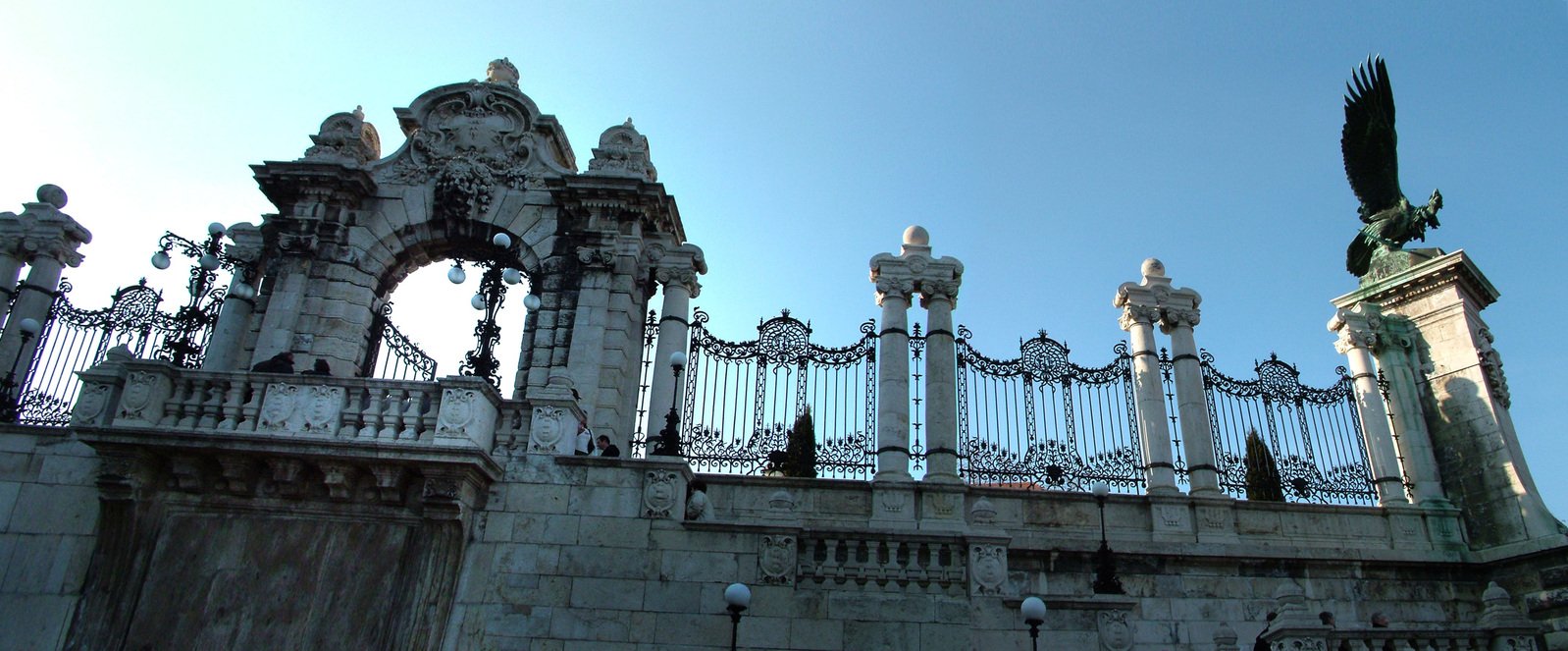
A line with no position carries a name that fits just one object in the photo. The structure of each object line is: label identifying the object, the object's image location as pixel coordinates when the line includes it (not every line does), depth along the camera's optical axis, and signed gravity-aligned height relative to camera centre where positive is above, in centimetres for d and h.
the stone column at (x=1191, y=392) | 1636 +522
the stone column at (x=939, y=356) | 1555 +540
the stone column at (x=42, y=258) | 1748 +712
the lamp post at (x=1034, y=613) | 1091 +104
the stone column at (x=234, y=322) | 1535 +527
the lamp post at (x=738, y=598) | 1043 +103
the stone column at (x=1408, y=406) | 1725 +543
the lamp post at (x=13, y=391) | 1609 +436
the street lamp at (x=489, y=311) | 1295 +467
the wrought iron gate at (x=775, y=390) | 1556 +475
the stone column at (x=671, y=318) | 1586 +588
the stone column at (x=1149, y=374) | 1628 +549
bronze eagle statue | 1978 +1058
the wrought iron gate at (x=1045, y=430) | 1603 +438
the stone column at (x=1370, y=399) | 1719 +552
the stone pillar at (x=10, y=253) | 1792 +708
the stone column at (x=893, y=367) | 1547 +516
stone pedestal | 1664 +550
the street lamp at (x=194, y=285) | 1384 +527
